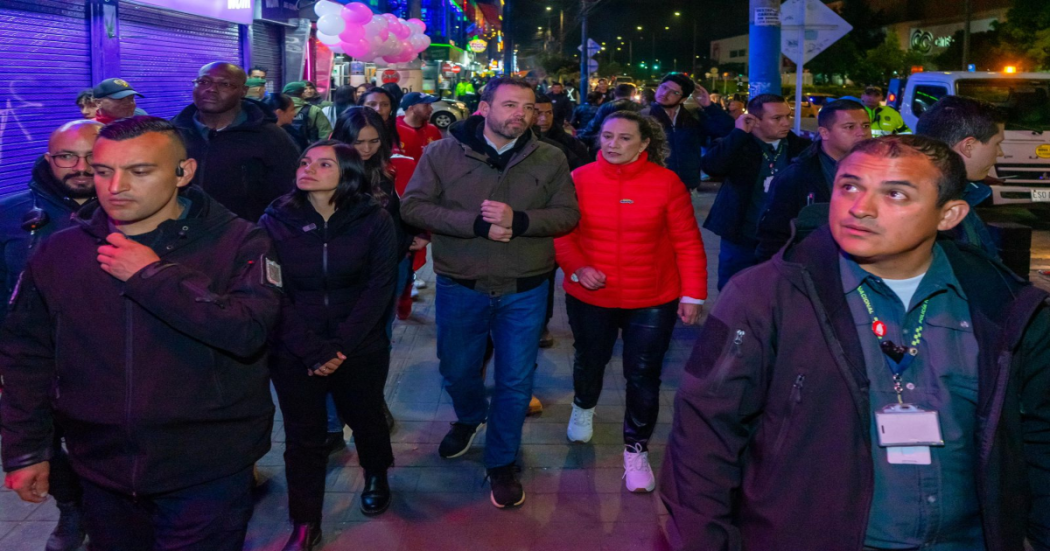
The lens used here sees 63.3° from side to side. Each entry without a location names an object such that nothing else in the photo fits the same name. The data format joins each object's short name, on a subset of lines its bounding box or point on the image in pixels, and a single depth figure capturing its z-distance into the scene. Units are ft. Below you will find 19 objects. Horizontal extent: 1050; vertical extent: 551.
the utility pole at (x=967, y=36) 97.69
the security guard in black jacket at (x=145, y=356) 8.39
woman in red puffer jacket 14.55
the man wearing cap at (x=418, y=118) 28.68
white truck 42.91
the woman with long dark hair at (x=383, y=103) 24.18
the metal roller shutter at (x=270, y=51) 55.83
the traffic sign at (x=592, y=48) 89.45
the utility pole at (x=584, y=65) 95.18
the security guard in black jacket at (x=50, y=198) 11.66
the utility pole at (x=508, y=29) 234.11
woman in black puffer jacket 12.58
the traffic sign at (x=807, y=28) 36.06
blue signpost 35.22
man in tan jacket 14.05
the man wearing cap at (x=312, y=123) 30.74
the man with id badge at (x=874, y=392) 6.71
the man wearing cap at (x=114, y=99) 22.77
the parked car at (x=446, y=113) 85.66
